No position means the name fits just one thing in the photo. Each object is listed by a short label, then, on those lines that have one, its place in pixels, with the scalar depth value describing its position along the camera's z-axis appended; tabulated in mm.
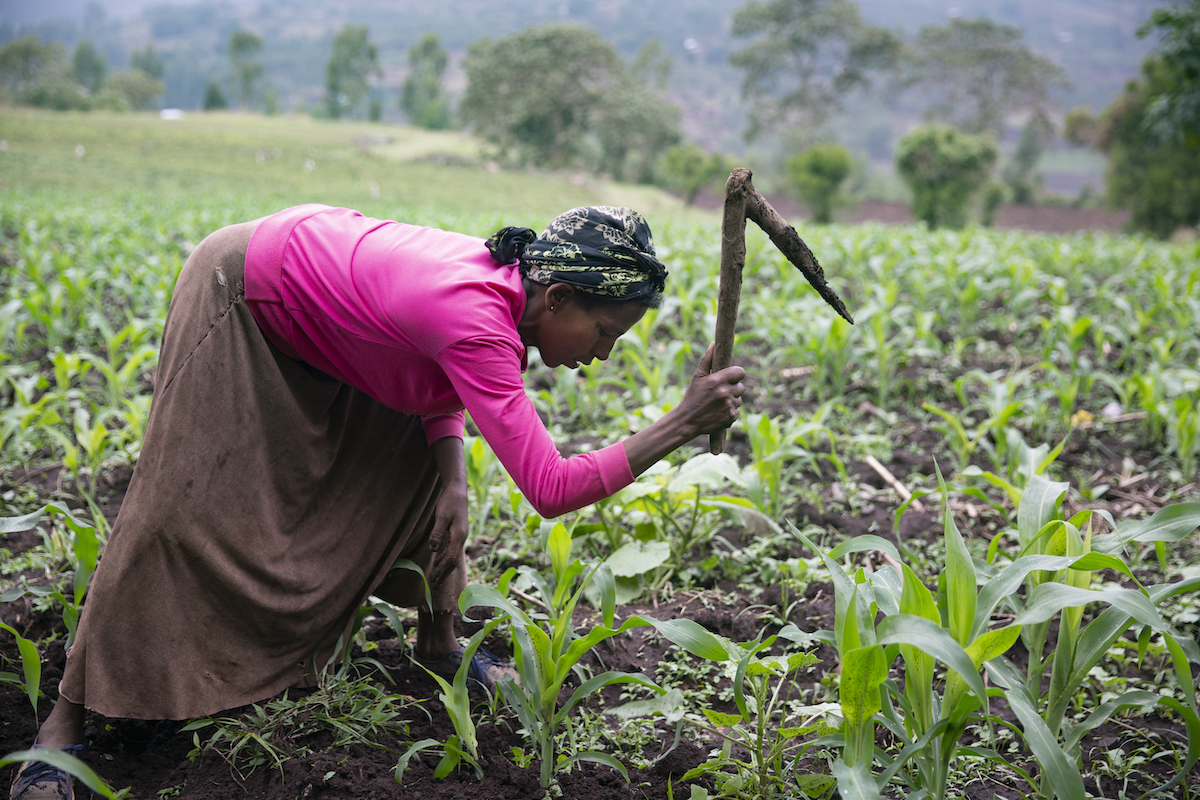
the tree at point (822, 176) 21641
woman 1506
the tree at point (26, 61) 46812
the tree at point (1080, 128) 27625
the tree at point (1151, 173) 17500
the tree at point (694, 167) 28859
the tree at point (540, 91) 34875
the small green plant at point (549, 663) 1570
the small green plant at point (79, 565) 1842
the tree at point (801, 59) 39969
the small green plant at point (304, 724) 1665
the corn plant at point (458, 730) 1581
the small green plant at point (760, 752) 1546
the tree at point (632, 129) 35156
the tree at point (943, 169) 17766
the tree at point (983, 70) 38500
